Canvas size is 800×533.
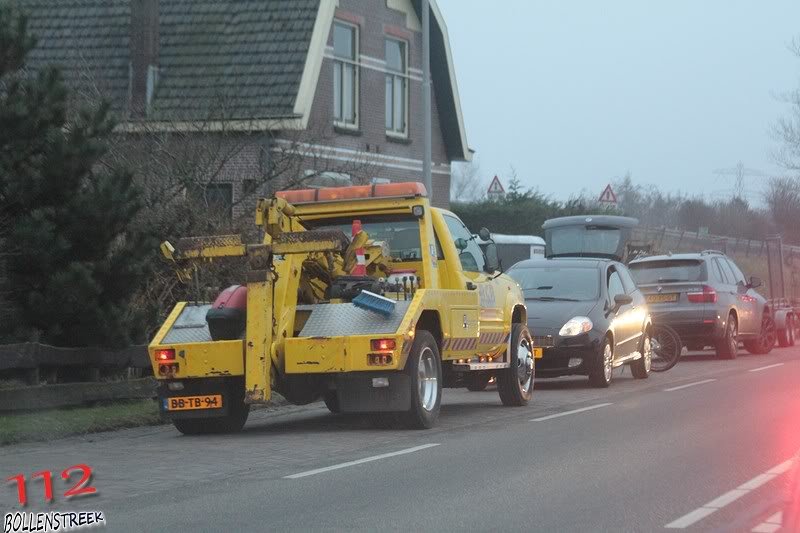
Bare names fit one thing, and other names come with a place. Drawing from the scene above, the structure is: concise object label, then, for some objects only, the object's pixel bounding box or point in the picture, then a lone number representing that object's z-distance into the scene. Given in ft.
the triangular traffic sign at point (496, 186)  113.29
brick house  91.50
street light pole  88.38
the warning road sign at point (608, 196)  120.16
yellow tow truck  43.96
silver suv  84.69
